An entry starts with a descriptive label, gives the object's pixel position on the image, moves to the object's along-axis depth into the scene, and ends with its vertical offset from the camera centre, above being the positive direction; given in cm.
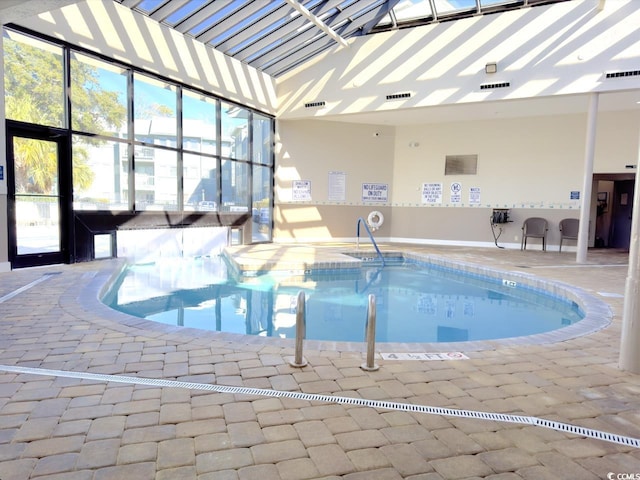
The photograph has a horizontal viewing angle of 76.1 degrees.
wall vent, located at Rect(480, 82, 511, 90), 798 +252
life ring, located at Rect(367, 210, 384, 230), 1073 -26
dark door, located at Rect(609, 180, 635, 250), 1060 +15
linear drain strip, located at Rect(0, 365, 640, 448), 174 -93
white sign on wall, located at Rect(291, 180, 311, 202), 1045 +43
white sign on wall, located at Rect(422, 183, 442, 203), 1058 +48
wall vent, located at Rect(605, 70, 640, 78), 697 +246
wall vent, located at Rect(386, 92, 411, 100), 885 +250
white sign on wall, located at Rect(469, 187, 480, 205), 1020 +43
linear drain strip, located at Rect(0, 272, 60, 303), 386 -93
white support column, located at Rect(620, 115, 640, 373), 237 -53
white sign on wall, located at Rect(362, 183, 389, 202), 1091 +47
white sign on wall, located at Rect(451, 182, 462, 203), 1037 +50
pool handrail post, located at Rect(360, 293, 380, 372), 239 -75
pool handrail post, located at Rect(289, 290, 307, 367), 239 -74
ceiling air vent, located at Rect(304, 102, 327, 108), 972 +247
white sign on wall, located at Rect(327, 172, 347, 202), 1062 +56
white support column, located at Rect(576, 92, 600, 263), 730 +98
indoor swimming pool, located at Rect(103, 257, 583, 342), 434 -122
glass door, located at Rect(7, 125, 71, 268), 527 +6
